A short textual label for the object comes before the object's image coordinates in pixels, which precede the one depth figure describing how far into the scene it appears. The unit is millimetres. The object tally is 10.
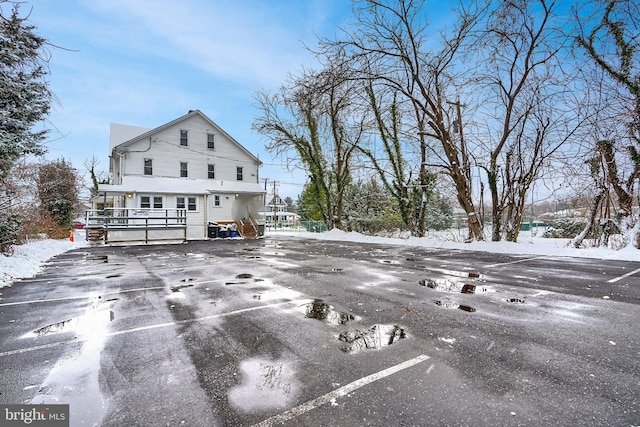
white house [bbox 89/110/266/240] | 17688
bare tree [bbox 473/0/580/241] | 10578
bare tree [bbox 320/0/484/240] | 11539
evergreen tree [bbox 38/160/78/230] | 17078
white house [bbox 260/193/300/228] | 59612
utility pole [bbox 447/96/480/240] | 12265
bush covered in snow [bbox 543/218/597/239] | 15766
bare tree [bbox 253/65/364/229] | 16750
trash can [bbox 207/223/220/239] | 18469
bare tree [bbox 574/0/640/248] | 9367
